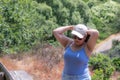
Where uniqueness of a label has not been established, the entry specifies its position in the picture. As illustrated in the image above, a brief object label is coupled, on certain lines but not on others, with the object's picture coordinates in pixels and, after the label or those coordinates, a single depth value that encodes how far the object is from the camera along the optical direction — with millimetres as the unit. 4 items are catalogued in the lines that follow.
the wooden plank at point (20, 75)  7176
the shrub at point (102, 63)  15209
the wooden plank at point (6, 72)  5934
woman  4133
